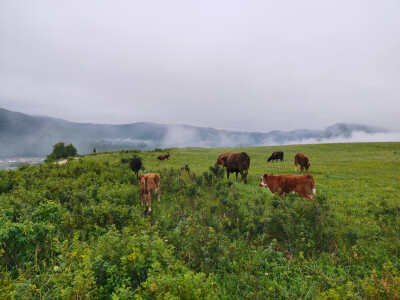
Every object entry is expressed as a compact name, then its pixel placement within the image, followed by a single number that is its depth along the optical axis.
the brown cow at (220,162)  21.80
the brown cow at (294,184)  9.37
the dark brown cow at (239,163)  15.47
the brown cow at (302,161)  19.59
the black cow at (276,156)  32.51
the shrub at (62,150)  68.43
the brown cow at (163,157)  30.59
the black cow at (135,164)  18.55
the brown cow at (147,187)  9.05
